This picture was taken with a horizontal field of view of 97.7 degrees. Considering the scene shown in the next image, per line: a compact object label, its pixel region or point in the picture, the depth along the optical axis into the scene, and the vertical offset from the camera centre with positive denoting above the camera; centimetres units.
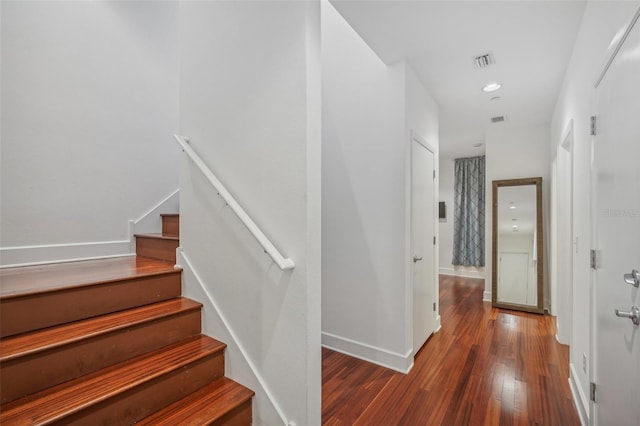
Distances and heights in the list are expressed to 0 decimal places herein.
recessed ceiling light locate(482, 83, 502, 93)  296 +140
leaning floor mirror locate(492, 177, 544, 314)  399 -41
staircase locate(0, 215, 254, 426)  122 -74
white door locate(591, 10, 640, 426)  105 -7
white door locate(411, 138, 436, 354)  266 -24
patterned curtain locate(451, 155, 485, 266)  601 +10
